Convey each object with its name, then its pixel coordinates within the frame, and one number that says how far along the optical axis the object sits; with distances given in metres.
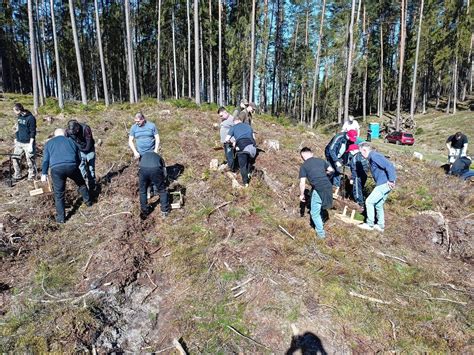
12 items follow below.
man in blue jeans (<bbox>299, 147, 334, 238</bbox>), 5.45
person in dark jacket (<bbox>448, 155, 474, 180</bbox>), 10.34
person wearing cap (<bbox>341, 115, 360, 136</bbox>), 8.67
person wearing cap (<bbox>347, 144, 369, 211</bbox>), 7.29
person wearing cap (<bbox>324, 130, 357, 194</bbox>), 7.64
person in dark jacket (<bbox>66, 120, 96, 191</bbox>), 6.76
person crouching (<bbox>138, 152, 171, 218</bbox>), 5.94
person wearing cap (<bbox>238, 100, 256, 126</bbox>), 8.58
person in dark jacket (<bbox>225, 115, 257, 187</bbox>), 7.05
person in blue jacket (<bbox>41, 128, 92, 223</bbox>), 5.76
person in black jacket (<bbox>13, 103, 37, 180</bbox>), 7.40
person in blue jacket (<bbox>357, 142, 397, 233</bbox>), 5.89
